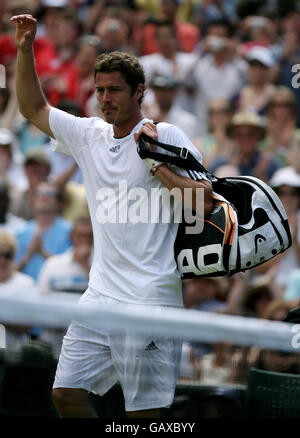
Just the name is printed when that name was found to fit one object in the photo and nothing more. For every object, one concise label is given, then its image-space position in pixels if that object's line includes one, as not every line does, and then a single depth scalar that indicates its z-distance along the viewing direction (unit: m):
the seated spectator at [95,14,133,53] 22.37
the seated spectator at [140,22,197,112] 21.41
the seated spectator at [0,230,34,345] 15.46
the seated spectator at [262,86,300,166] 18.64
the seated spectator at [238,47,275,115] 20.14
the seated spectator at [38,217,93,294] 16.05
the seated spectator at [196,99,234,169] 19.06
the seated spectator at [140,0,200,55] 23.20
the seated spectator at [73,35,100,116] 21.47
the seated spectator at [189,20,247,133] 21.27
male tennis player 9.40
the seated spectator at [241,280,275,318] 15.16
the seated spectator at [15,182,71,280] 17.19
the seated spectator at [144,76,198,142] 20.03
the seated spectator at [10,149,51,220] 18.58
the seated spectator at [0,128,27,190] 19.49
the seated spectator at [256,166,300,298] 15.59
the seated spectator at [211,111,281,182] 18.07
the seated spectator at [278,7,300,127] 20.16
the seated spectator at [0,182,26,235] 17.73
